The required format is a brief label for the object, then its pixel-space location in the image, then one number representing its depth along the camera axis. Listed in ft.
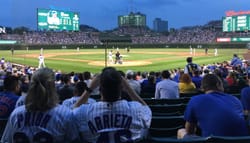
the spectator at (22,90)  11.55
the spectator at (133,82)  24.87
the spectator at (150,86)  28.15
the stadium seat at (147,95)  25.03
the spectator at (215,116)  10.88
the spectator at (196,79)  29.03
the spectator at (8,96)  13.78
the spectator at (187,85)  24.85
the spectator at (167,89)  22.62
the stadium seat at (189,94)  23.27
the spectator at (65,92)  20.10
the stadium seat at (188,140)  7.94
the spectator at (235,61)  58.21
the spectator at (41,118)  8.53
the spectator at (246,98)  16.12
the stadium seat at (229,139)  7.91
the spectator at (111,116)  8.47
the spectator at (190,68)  36.62
